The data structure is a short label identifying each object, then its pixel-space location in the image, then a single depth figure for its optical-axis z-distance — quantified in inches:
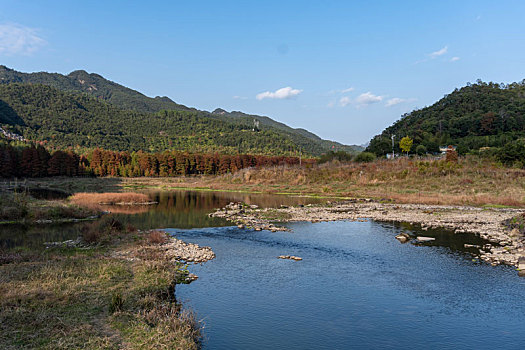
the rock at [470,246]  918.3
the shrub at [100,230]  910.4
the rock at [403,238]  1009.4
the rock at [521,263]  719.1
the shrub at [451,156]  2432.6
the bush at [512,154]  2245.3
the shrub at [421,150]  3333.7
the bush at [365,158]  3139.5
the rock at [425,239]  999.0
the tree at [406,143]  3158.0
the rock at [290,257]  822.5
